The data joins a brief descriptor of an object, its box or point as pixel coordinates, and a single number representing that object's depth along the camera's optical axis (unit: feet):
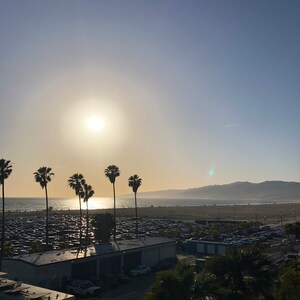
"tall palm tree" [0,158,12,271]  168.04
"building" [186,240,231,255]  182.80
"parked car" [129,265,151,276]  140.56
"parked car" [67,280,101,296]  112.16
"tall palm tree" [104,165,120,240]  240.32
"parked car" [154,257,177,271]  151.68
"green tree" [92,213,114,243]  185.68
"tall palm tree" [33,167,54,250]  204.95
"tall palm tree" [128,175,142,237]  245.86
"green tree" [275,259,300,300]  56.75
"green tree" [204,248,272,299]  64.59
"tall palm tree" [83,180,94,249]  239.91
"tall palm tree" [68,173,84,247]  234.17
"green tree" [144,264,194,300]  56.24
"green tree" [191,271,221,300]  57.47
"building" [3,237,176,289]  114.11
